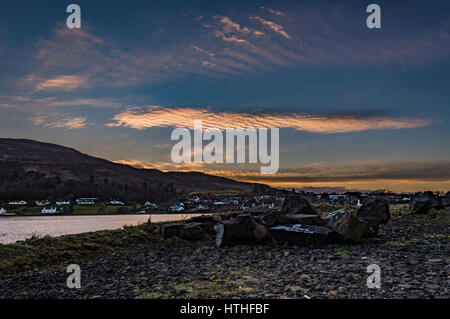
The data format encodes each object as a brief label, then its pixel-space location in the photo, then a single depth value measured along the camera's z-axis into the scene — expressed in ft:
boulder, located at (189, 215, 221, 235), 67.46
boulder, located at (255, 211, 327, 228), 54.19
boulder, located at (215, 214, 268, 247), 51.34
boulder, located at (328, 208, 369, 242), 45.44
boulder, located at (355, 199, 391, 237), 67.36
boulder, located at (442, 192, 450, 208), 110.42
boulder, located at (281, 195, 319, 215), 61.52
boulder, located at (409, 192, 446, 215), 88.89
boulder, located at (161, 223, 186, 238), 65.57
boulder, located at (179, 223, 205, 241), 64.34
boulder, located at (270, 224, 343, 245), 45.57
